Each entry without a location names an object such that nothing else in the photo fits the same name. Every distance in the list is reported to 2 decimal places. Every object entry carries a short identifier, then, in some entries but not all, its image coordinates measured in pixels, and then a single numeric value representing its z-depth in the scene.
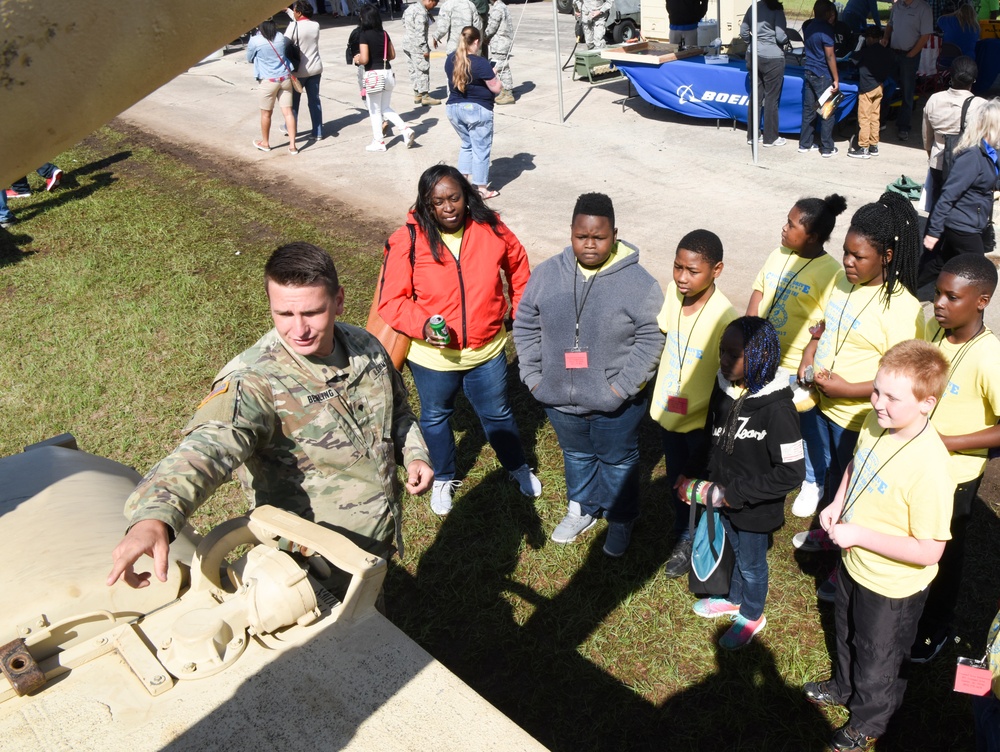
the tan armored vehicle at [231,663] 1.84
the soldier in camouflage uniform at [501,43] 13.12
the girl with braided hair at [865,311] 3.54
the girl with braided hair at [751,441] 3.18
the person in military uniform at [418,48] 12.94
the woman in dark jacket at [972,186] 5.32
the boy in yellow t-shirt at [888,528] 2.71
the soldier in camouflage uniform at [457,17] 12.55
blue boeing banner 10.34
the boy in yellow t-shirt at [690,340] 3.67
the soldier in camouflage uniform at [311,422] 2.39
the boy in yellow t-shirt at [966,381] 3.10
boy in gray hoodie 3.80
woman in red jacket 4.25
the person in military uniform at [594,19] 15.52
